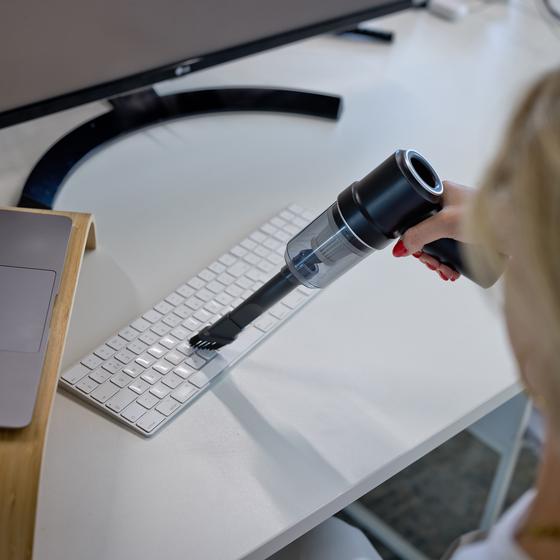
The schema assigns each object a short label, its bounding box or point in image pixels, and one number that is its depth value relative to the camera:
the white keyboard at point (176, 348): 0.79
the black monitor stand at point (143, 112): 1.00
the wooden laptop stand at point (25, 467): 0.62
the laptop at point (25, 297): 0.68
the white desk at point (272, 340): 0.72
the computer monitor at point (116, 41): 0.88
